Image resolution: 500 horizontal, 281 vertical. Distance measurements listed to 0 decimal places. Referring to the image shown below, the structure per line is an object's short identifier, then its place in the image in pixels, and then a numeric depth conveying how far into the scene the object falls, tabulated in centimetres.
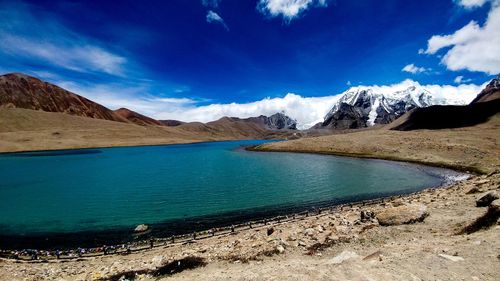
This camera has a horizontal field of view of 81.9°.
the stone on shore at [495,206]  1988
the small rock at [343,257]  1742
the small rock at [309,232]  2455
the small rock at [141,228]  3344
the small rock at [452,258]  1550
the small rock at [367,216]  2662
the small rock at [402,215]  2438
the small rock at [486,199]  2610
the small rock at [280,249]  2121
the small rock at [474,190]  3432
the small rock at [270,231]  2811
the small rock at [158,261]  2177
